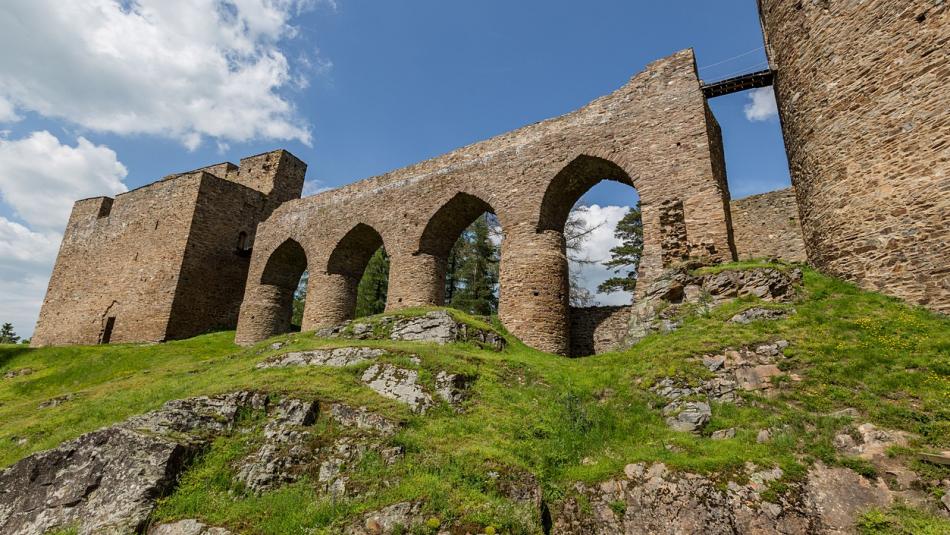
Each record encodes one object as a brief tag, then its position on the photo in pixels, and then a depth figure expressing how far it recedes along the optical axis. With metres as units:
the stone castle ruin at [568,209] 10.78
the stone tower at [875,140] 10.12
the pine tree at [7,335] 61.97
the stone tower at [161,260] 26.48
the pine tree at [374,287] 33.03
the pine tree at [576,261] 27.22
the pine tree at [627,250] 28.39
